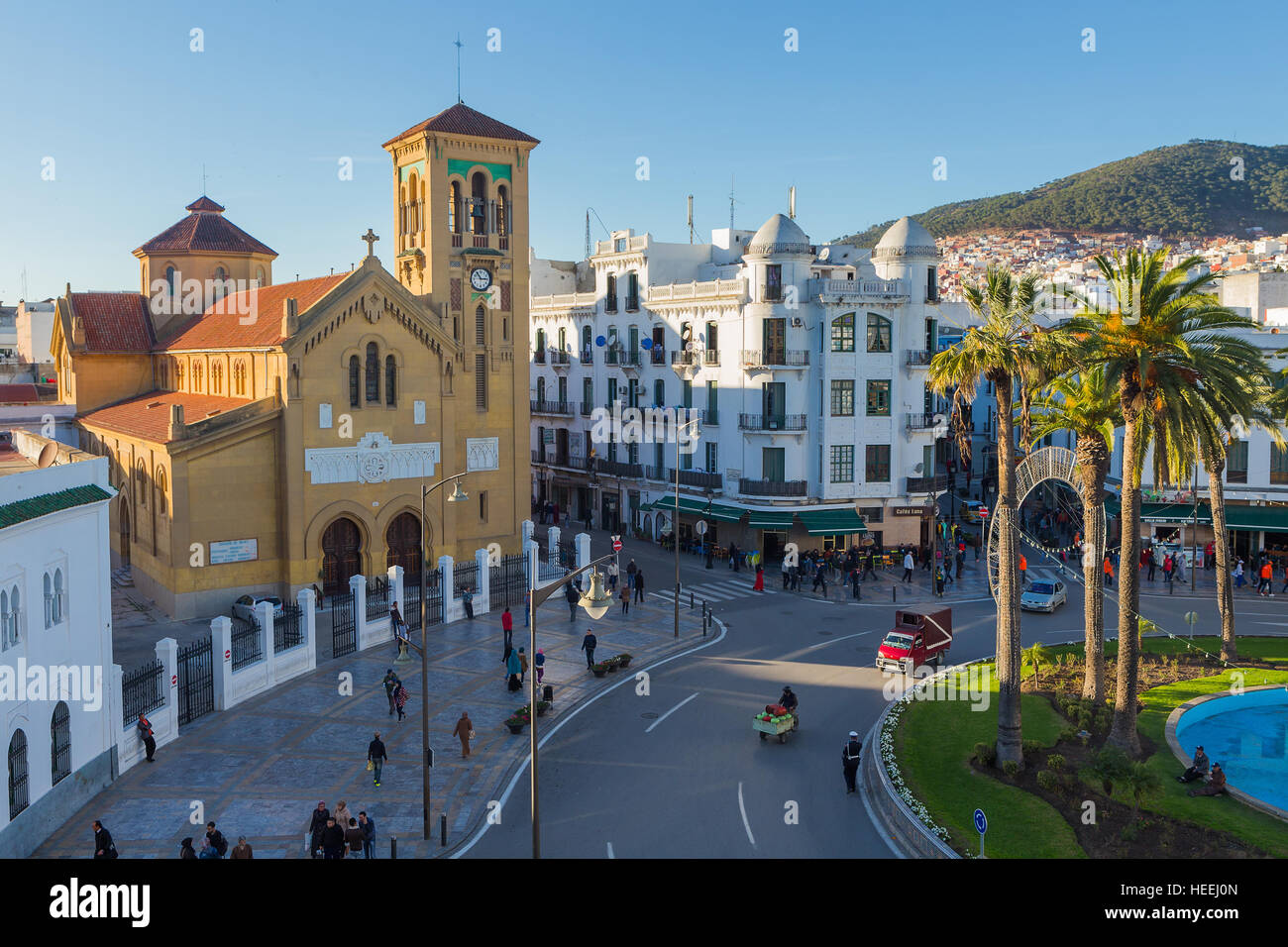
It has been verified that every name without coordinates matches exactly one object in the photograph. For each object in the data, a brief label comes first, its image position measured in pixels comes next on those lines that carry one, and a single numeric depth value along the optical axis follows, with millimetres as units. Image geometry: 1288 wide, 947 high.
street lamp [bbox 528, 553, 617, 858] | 18734
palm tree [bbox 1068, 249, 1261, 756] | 25391
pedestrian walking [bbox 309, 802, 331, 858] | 20422
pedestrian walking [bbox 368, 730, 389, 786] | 24391
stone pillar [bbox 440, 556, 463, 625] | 40219
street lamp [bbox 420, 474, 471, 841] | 21859
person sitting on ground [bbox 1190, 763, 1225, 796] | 23469
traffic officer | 24125
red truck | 33500
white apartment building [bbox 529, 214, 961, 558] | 51062
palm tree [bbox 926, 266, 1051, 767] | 24672
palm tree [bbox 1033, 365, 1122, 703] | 28172
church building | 40750
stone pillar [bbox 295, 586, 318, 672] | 33688
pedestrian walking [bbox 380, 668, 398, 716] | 29217
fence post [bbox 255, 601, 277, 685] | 32000
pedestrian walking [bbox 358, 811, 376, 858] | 20688
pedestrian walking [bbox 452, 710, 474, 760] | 26562
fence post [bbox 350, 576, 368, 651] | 36219
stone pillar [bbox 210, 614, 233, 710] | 29781
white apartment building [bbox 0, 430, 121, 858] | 20562
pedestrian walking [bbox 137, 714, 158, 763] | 25900
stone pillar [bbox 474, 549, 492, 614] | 41647
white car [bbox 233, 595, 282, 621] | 38844
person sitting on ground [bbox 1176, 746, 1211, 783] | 24077
